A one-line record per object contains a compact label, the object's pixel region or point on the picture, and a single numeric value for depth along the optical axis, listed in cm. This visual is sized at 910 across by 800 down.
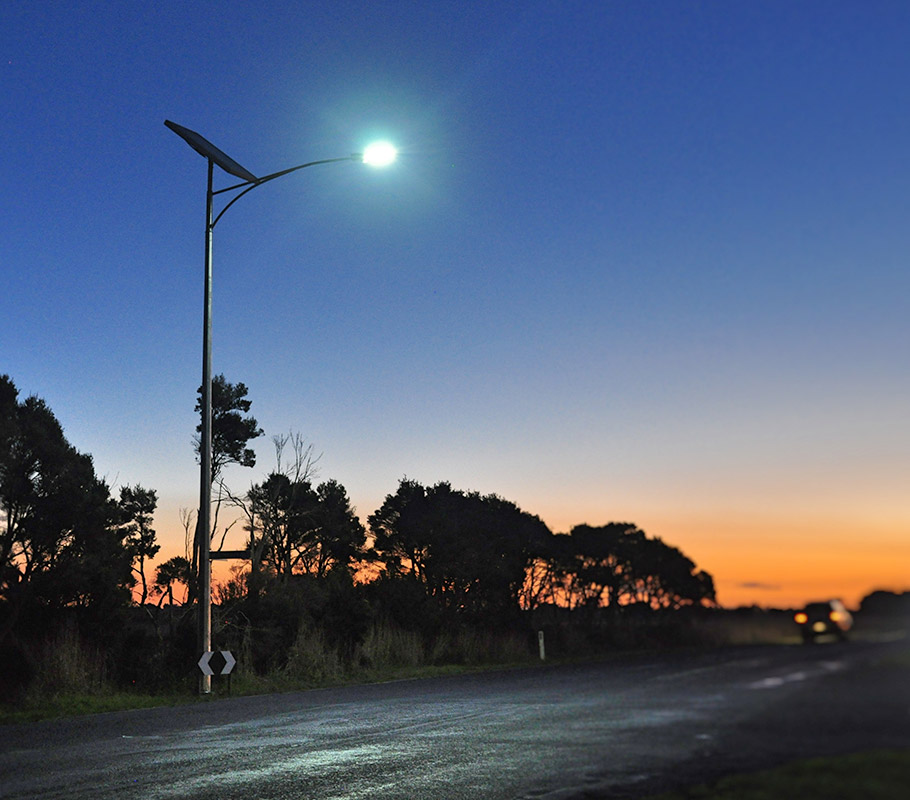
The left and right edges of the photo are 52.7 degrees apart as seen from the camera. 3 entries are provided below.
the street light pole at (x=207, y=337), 1870
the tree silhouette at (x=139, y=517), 3259
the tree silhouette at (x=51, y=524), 2738
